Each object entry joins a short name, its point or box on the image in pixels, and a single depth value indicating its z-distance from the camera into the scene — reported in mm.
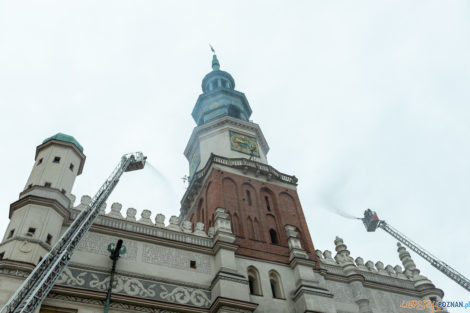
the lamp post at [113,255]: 17297
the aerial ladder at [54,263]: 14047
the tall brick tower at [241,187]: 25625
